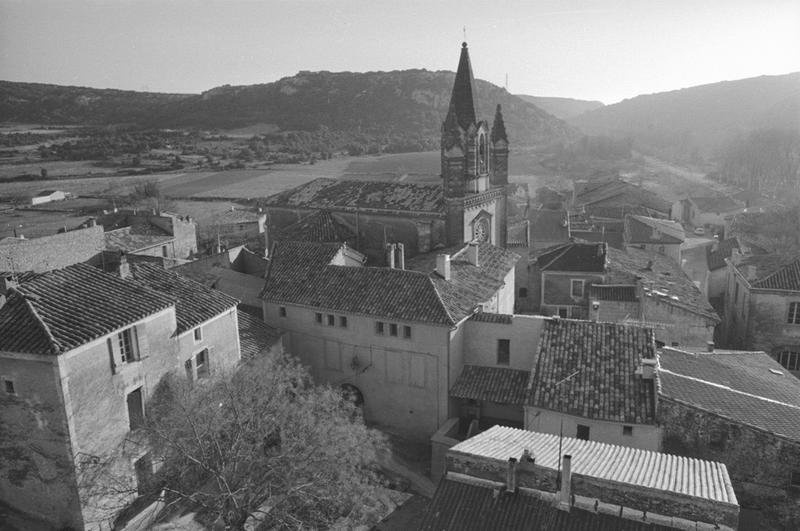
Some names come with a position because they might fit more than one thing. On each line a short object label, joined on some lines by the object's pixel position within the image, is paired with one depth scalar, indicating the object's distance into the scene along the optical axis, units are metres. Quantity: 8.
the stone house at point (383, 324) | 27.69
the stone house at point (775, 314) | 36.88
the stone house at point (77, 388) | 17.64
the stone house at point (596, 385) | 22.39
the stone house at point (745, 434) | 20.48
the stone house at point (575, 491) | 13.70
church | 38.34
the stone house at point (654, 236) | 54.25
